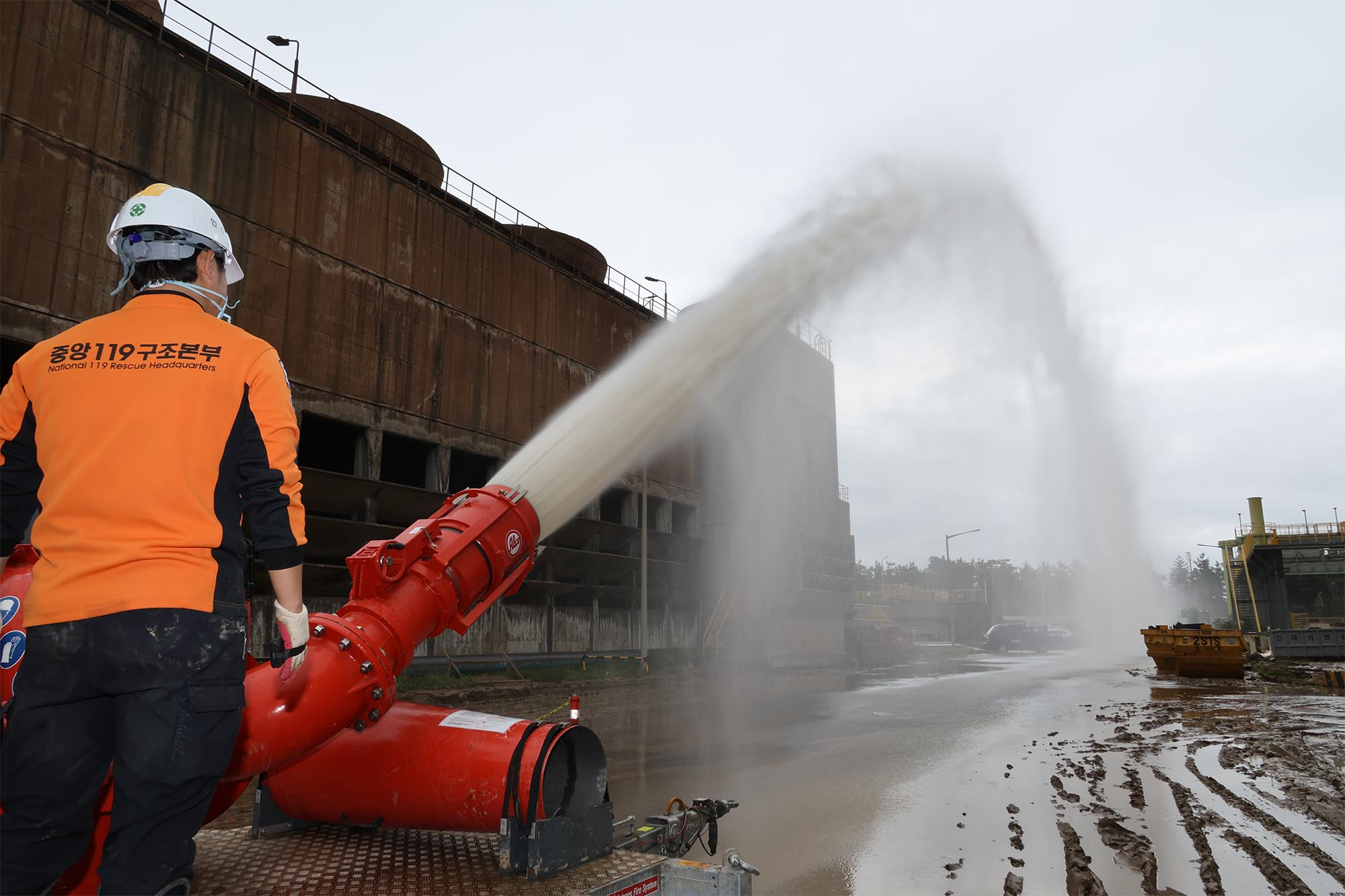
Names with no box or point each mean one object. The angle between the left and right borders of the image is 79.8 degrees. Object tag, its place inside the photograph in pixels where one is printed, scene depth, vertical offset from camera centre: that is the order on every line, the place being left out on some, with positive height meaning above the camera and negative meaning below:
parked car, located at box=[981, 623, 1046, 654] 50.62 -2.21
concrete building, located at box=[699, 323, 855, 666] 32.53 +3.97
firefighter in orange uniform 1.99 +0.15
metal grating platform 3.40 -1.12
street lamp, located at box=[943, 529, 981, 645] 68.55 -1.77
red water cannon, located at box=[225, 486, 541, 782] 3.40 +0.00
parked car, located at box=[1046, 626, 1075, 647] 52.62 -2.31
